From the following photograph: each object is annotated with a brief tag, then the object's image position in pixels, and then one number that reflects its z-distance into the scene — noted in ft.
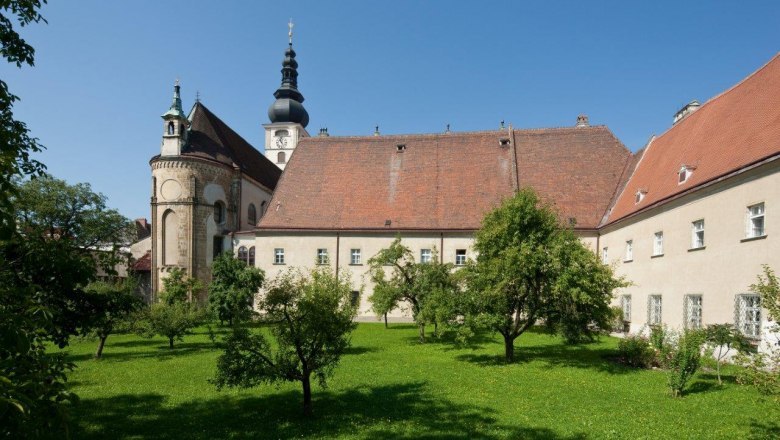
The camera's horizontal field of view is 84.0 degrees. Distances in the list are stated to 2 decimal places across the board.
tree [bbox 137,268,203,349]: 60.90
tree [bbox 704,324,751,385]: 40.22
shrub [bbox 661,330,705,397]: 34.78
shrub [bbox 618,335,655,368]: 47.09
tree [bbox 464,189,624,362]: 45.60
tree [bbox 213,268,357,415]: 29.63
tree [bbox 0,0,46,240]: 20.98
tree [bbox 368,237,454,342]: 65.51
